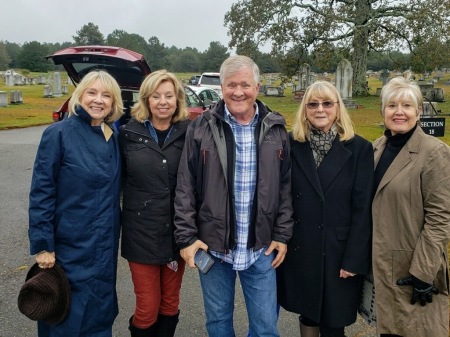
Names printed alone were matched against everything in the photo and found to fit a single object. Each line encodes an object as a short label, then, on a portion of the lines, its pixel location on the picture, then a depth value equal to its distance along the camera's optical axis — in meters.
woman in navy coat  2.40
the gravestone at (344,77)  19.70
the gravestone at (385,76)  34.68
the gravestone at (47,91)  28.11
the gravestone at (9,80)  38.12
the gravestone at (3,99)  20.08
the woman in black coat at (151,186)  2.61
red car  5.59
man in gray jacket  2.43
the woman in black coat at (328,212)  2.46
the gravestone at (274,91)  32.59
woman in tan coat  2.25
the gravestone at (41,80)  43.26
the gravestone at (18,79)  39.66
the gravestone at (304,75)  28.90
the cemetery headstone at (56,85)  28.89
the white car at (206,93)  15.10
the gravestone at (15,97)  21.92
